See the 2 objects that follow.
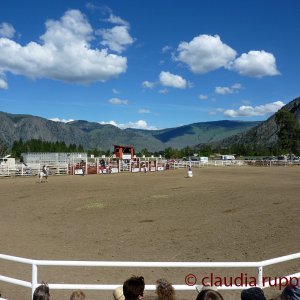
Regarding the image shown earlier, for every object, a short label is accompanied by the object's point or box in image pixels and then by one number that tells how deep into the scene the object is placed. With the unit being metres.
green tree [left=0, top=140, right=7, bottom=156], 107.26
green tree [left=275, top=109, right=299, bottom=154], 87.43
